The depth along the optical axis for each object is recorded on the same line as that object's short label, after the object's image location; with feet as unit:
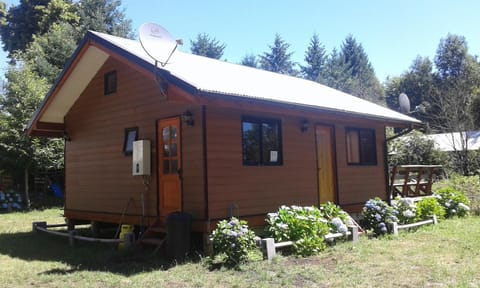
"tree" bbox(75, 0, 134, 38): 98.58
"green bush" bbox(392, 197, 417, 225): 31.68
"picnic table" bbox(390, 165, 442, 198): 42.96
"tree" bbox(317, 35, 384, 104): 134.00
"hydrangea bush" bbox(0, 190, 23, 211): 60.70
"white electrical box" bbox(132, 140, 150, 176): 29.30
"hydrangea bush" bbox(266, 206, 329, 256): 23.82
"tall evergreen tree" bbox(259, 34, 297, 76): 136.46
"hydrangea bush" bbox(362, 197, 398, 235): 29.09
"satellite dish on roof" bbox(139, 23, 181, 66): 24.54
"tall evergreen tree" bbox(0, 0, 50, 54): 111.65
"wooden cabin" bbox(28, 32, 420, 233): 25.93
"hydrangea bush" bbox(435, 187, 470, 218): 38.17
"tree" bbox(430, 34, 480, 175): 94.79
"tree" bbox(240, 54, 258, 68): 136.70
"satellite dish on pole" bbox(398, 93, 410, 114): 48.34
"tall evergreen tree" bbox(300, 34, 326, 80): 143.33
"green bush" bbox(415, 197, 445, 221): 33.91
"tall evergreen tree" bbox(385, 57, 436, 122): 150.00
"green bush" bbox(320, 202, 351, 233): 29.07
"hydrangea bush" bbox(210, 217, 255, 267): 21.56
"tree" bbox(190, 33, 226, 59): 120.26
